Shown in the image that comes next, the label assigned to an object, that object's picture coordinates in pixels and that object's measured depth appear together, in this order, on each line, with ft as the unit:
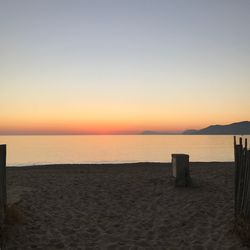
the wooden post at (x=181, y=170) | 33.69
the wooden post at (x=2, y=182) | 20.03
